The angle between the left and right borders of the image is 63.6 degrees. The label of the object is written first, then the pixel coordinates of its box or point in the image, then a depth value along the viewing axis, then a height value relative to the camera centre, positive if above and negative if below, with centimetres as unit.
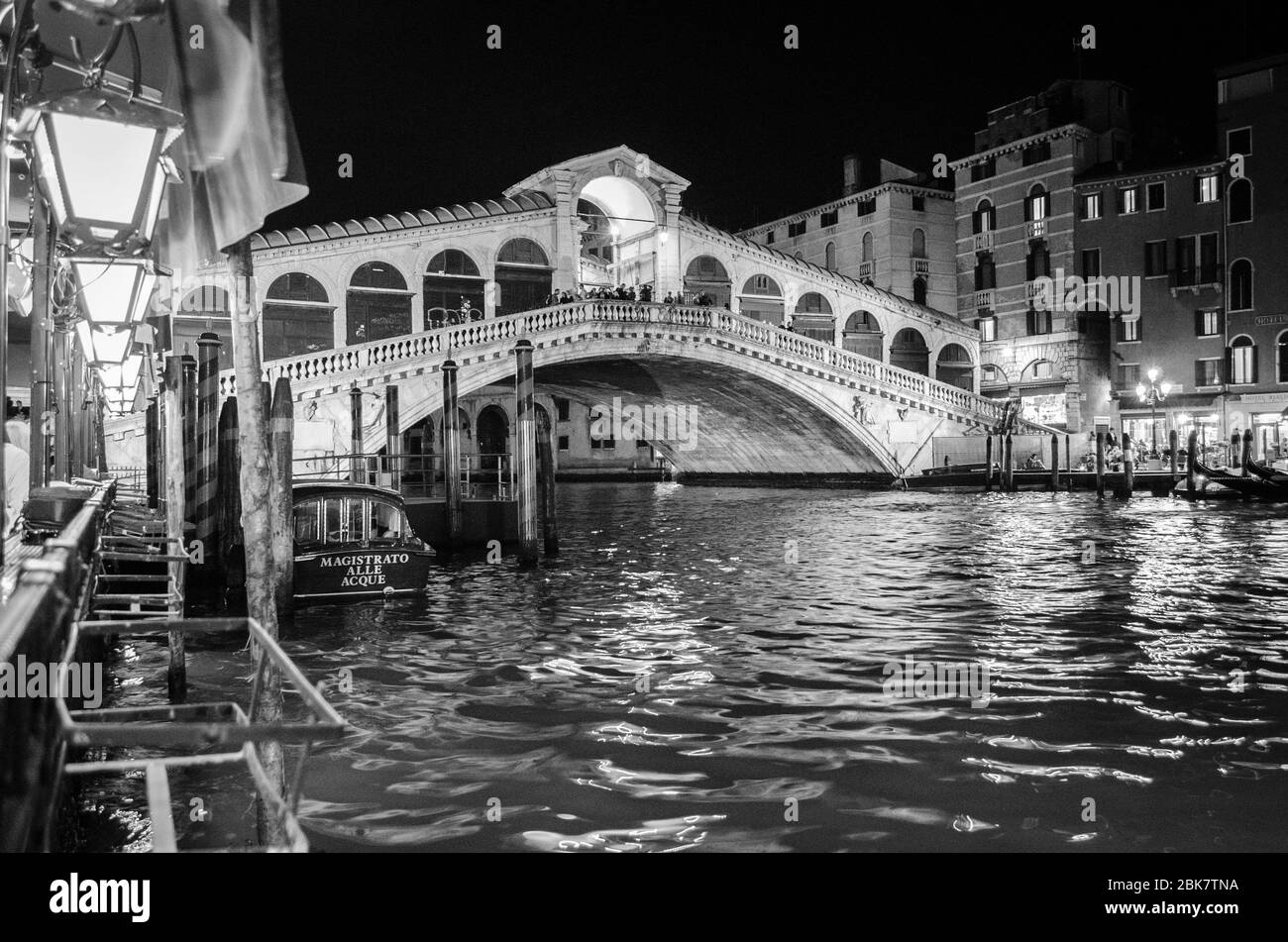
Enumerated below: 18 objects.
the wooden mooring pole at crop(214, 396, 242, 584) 1145 -13
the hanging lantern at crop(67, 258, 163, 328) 543 +108
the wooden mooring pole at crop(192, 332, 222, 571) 1111 +36
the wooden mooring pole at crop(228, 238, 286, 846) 446 -3
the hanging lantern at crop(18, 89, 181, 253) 384 +128
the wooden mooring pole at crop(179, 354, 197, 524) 1166 +22
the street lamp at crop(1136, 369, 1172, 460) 3005 +190
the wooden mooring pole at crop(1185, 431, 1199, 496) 2164 -15
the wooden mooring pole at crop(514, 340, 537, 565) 1305 -6
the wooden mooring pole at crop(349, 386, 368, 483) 1842 +100
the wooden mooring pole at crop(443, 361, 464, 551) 1478 +6
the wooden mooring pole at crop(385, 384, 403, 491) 1747 +81
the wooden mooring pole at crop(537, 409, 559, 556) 1437 -21
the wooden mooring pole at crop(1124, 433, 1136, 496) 2295 -31
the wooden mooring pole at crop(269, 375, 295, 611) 973 -12
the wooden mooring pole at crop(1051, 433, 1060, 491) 2461 -8
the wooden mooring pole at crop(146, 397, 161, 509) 1488 +49
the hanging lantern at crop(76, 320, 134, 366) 730 +99
